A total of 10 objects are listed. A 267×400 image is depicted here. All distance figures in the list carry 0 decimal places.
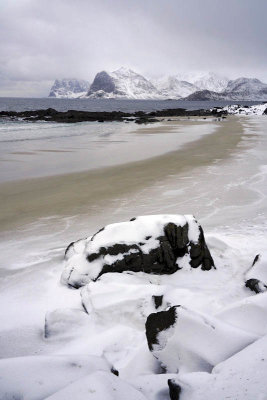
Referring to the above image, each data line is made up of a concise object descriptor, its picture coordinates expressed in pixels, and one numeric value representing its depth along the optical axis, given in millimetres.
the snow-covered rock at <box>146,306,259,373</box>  2291
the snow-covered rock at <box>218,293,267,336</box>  2625
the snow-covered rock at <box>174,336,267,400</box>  1854
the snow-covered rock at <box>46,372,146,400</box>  1838
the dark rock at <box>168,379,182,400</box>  1955
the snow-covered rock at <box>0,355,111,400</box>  1903
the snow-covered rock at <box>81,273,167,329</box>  3117
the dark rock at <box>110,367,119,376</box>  2303
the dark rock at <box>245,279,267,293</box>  3373
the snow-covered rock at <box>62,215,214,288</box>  3729
